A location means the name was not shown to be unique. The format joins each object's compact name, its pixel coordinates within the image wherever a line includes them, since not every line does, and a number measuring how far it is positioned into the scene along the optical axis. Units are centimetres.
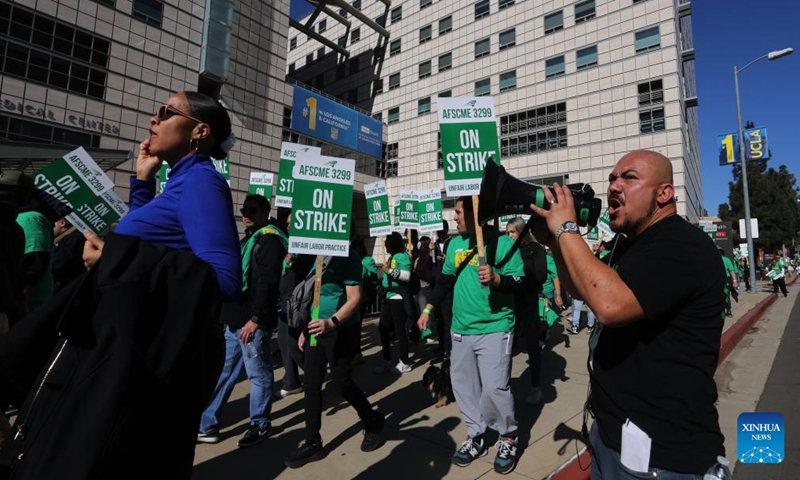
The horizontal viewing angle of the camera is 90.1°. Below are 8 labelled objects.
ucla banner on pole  1950
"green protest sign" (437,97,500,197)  405
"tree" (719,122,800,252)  3881
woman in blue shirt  135
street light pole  1815
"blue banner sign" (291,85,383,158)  2683
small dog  435
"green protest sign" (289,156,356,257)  352
